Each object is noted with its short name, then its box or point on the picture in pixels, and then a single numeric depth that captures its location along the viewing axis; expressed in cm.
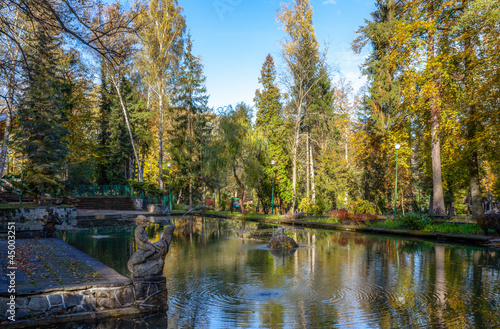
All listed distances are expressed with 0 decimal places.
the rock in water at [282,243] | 1523
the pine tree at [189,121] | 4250
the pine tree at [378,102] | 3206
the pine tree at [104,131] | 4400
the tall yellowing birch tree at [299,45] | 3512
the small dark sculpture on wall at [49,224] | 1535
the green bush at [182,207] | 4286
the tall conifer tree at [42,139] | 2530
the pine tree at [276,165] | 3678
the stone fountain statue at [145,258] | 706
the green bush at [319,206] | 2998
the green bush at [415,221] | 2053
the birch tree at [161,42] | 3791
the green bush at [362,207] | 2581
